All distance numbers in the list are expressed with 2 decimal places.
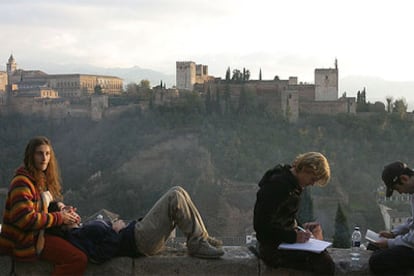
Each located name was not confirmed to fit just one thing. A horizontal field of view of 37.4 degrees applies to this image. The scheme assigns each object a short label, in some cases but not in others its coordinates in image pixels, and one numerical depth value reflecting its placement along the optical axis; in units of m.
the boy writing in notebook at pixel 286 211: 4.23
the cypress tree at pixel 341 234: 18.20
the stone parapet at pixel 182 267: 4.35
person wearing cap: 4.29
